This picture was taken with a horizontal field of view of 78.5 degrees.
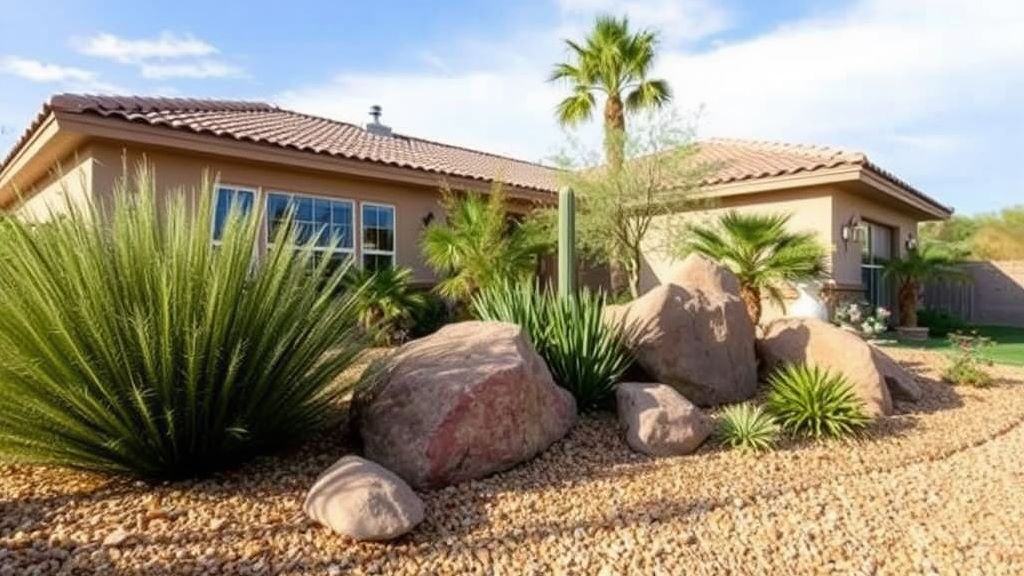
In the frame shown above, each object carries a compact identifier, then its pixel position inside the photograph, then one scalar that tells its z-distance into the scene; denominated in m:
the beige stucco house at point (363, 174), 9.55
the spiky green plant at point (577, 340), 6.22
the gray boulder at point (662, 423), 5.34
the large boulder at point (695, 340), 6.64
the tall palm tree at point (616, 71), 13.73
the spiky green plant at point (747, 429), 5.48
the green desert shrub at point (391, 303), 10.85
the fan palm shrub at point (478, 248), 11.45
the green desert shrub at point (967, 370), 8.59
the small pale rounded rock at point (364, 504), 3.58
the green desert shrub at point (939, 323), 16.89
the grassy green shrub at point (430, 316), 11.84
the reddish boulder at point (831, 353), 6.73
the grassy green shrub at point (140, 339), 3.85
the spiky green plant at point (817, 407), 5.88
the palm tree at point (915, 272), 15.78
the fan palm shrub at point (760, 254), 10.45
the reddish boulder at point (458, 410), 4.48
